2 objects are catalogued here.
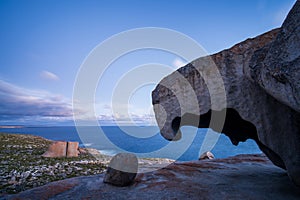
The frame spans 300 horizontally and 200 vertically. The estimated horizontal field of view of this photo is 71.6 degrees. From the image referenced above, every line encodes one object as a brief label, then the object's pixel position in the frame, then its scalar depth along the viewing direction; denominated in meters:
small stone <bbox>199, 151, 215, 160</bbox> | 20.81
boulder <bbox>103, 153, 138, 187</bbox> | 8.48
